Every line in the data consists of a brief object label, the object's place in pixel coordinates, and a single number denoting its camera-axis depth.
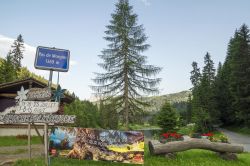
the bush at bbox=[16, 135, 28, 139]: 16.98
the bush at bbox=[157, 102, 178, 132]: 24.62
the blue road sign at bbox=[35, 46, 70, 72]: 6.53
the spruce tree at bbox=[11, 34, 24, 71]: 48.24
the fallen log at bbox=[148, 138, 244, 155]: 8.86
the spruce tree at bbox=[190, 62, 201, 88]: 53.82
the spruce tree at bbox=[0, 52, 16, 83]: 32.31
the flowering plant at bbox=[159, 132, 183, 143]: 9.29
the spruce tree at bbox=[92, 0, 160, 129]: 22.02
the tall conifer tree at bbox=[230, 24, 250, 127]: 28.19
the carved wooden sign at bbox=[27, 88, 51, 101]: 6.63
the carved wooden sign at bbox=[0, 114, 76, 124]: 6.27
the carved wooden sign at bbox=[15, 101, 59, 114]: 6.34
